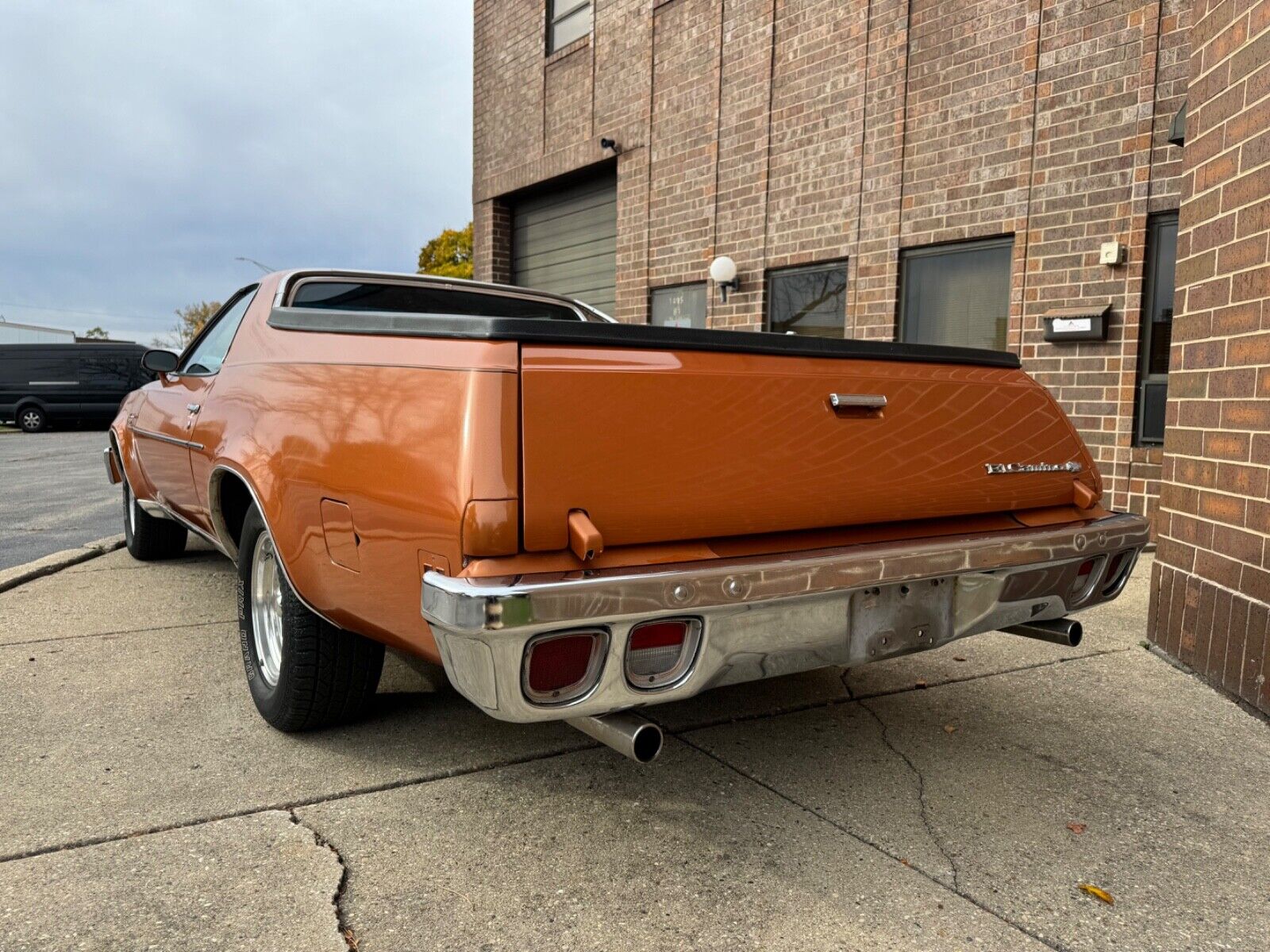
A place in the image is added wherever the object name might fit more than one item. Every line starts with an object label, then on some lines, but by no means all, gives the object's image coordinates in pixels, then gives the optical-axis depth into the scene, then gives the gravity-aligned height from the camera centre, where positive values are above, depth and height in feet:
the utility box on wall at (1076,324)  23.03 +1.89
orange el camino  6.52 -1.01
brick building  12.65 +5.45
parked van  77.36 -0.02
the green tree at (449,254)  149.59 +22.43
